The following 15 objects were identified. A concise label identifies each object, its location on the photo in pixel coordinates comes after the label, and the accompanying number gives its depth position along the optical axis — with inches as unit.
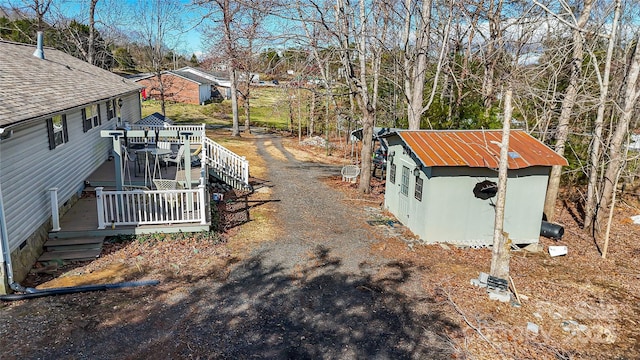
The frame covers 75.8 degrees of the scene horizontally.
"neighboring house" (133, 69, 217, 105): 1876.2
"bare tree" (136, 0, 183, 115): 1389.0
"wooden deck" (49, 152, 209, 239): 375.9
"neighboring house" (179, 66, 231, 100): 2302.7
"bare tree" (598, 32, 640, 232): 440.5
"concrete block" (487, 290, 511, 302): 315.9
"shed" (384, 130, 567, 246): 439.2
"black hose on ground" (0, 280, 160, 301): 284.5
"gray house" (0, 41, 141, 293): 306.1
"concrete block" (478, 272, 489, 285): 335.0
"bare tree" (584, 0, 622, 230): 435.2
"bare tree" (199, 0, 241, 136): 543.5
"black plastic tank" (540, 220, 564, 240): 501.1
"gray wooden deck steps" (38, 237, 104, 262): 348.8
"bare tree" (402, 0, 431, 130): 542.3
